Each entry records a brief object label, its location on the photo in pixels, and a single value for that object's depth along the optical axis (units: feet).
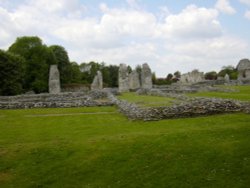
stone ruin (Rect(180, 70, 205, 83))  169.53
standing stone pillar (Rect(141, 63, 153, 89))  116.00
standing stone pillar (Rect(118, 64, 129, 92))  119.56
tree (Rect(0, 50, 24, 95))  120.88
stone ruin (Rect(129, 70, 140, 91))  134.80
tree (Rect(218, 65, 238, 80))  205.41
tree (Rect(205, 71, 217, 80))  222.78
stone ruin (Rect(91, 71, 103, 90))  134.60
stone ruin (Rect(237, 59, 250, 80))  142.62
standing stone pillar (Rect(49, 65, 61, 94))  106.43
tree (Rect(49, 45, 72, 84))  173.64
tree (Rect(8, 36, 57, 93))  143.68
